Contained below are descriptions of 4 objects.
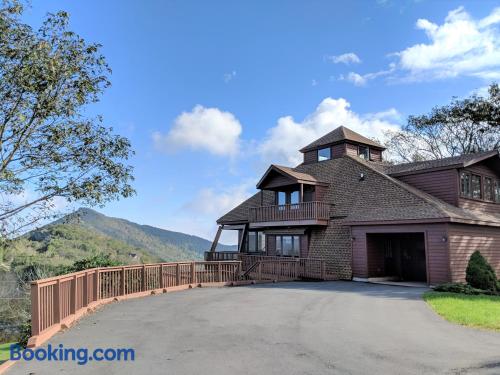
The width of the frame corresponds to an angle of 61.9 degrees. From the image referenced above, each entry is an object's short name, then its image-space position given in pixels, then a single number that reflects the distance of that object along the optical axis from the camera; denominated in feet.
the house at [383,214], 59.41
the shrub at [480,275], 53.06
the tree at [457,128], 108.88
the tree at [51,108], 38.14
